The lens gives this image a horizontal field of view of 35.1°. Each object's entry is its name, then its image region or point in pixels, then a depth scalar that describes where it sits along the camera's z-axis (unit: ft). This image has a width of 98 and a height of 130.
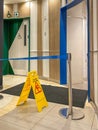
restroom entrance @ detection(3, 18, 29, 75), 22.52
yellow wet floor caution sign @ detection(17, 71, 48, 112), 9.41
